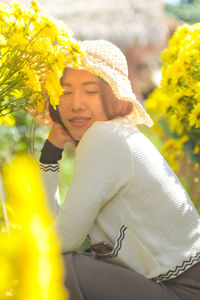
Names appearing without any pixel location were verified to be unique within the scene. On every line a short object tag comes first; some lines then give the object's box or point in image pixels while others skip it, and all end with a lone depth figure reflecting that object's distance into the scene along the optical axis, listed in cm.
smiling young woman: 360
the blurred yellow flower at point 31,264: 352
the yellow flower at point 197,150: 465
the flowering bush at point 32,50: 345
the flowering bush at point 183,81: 393
